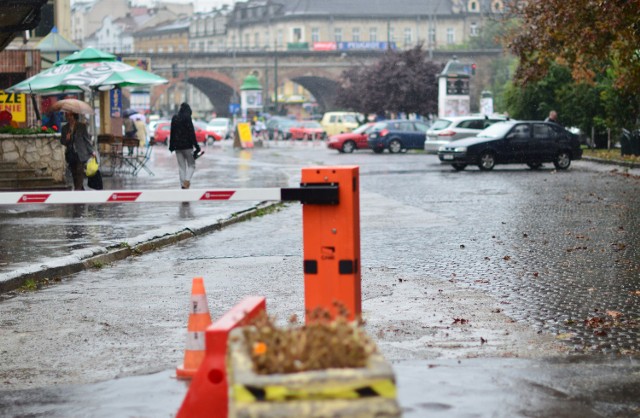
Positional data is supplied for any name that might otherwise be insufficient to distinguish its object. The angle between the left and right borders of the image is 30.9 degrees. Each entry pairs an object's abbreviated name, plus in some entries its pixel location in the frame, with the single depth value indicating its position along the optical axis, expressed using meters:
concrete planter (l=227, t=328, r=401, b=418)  3.86
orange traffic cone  6.70
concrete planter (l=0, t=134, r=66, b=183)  22.33
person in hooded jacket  22.22
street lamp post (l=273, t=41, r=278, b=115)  113.00
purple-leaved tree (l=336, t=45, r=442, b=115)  69.62
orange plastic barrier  5.21
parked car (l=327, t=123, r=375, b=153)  50.72
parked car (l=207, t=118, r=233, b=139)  80.94
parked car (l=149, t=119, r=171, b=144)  70.32
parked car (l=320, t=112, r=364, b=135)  76.25
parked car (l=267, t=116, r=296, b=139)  78.81
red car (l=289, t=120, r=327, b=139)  76.50
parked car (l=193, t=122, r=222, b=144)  67.06
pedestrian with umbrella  22.25
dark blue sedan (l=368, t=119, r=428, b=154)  49.06
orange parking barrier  6.89
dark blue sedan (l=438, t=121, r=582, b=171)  32.94
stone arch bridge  119.50
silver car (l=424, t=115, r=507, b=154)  39.47
